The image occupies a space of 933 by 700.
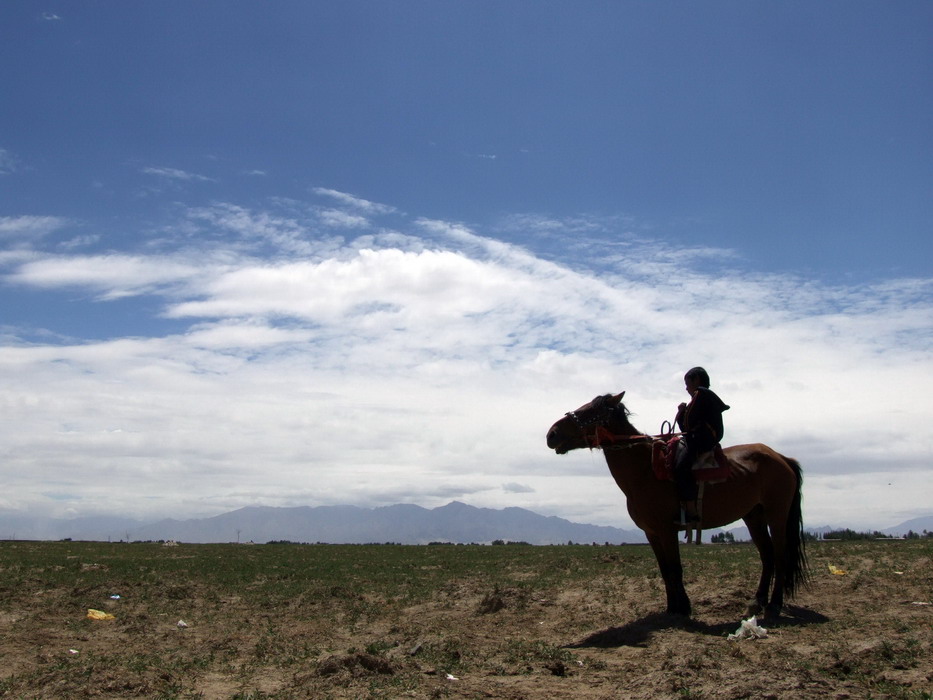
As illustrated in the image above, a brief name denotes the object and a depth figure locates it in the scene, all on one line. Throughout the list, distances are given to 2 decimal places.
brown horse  10.51
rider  10.30
